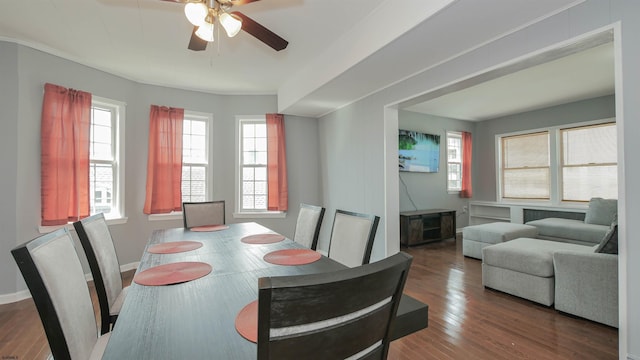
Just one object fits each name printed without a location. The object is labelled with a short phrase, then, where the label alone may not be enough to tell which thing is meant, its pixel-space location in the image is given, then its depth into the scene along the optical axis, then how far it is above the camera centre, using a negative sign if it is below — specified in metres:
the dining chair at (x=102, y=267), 1.57 -0.49
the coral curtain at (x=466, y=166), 6.29 +0.35
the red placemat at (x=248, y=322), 0.85 -0.46
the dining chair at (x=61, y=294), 0.87 -0.39
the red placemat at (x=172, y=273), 1.32 -0.46
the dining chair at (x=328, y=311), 0.53 -0.27
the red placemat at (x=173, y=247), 1.86 -0.45
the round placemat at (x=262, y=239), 2.15 -0.45
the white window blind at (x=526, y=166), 5.54 +0.31
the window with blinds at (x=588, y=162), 4.70 +0.34
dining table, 0.80 -0.46
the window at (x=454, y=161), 6.19 +0.46
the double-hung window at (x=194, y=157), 4.33 +0.40
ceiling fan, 1.58 +0.99
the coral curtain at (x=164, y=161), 3.95 +0.30
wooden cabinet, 4.98 -0.82
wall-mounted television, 5.44 +0.60
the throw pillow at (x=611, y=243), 2.28 -0.51
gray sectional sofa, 2.25 -0.85
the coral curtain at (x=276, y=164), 4.56 +0.29
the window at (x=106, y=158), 3.59 +0.32
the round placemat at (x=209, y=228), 2.69 -0.45
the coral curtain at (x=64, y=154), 3.02 +0.32
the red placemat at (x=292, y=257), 1.63 -0.46
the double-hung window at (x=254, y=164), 4.67 +0.30
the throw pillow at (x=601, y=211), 4.21 -0.46
